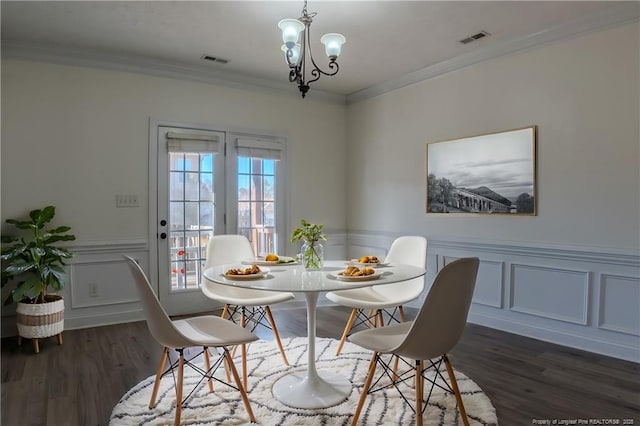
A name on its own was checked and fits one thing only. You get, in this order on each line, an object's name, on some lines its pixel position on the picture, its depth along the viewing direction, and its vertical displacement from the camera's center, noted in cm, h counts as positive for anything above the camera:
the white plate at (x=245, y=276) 210 -36
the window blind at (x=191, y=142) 406 +65
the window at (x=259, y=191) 452 +17
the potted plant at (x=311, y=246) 240 -23
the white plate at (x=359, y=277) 204 -35
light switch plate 388 +6
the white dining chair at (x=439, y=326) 176 -52
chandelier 236 +99
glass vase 243 -29
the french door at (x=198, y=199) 407 +8
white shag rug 208 -108
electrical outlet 376 -77
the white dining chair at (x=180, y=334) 190 -65
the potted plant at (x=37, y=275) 310 -53
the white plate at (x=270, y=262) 258 -35
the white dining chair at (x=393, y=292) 270 -59
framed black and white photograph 345 +32
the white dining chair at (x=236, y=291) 272 -59
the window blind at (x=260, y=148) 447 +66
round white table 199 -38
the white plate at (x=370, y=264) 255 -35
